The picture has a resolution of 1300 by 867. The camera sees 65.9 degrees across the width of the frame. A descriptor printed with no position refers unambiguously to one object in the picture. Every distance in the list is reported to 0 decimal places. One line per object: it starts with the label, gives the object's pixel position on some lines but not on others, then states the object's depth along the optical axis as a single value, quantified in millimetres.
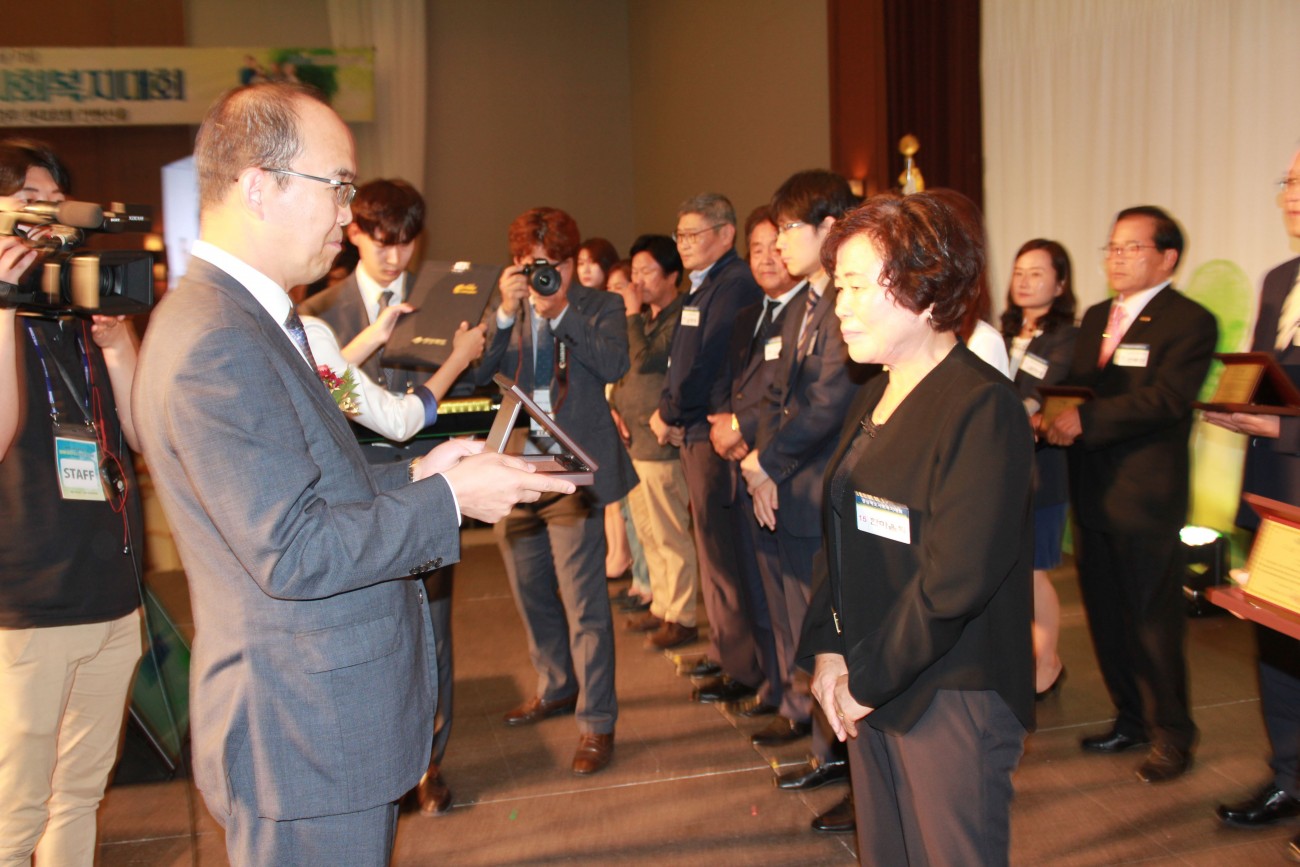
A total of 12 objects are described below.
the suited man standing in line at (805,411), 2969
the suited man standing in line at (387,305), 2754
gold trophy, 5836
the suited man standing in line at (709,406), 3992
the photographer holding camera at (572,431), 3408
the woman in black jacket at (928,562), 1617
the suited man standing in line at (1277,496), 2693
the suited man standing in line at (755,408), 3523
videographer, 1971
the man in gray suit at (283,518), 1309
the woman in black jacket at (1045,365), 3598
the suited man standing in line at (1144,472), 3100
